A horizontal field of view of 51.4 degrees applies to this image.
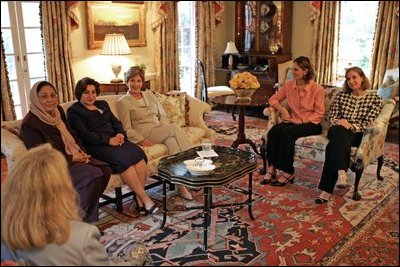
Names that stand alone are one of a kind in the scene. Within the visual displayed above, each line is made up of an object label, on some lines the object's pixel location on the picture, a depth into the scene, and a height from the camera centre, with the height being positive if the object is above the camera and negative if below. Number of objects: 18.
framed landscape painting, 4.71 +0.26
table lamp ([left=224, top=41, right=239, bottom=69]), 6.18 -0.09
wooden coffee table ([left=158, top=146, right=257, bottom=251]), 2.39 -0.76
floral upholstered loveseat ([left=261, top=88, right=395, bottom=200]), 3.10 -0.78
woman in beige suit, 3.19 -0.62
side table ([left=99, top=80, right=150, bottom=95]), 4.64 -0.48
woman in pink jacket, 3.36 -0.65
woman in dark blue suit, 2.81 -0.69
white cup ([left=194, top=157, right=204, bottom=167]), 2.57 -0.72
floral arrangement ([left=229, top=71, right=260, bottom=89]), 3.88 -0.36
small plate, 2.46 -0.74
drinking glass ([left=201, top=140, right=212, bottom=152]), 2.84 -0.70
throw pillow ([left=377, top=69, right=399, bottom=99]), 4.40 -0.47
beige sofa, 2.27 -0.71
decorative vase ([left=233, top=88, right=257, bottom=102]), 3.91 -0.48
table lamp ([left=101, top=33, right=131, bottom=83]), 4.59 -0.02
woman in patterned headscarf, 2.39 -0.56
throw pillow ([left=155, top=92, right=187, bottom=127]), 3.55 -0.53
